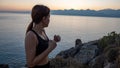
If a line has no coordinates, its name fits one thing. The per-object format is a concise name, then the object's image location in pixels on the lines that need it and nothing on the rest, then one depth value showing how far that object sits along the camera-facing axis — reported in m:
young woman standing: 1.37
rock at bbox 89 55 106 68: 5.35
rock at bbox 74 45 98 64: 6.37
